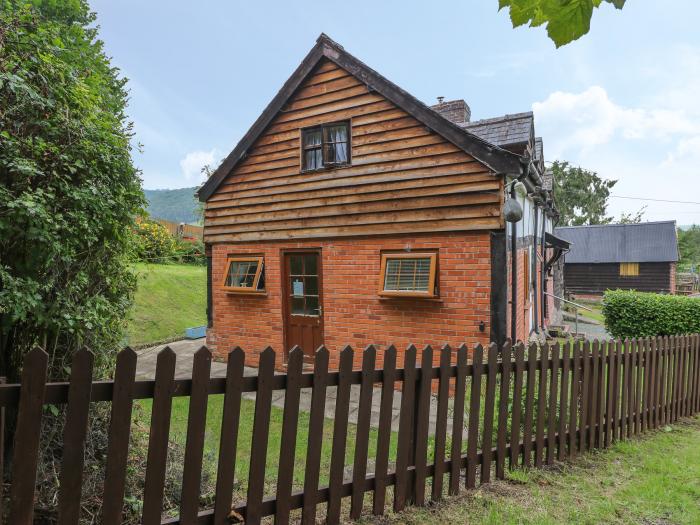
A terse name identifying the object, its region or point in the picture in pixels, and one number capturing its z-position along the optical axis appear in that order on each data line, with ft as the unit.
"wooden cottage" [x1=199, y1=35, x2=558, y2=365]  20.97
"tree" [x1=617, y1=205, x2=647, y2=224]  170.85
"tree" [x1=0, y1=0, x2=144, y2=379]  7.63
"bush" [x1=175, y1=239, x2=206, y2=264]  66.33
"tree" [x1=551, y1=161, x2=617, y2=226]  154.81
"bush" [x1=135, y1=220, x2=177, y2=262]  49.51
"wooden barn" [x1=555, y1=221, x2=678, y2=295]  91.76
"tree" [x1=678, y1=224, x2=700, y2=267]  153.28
